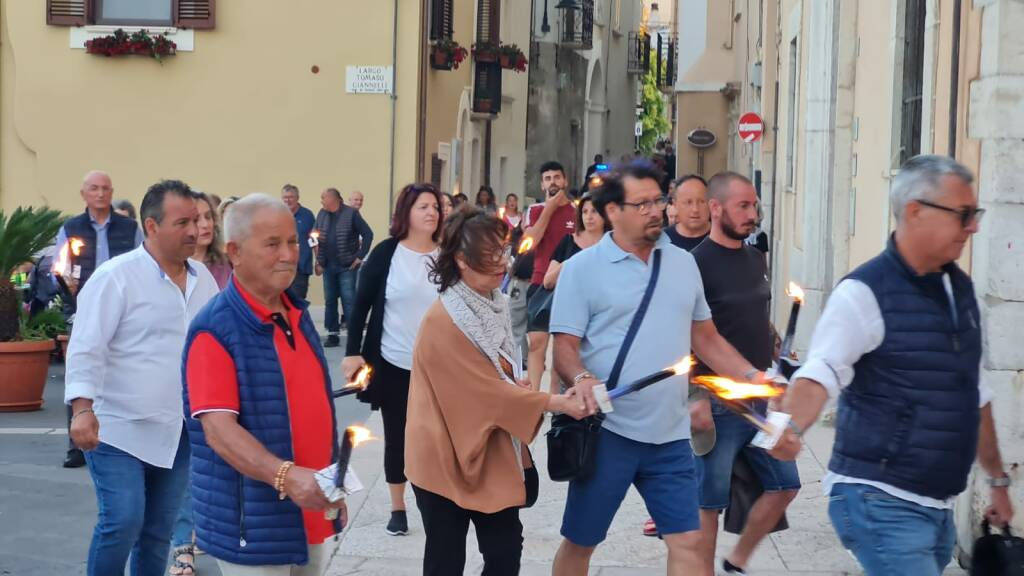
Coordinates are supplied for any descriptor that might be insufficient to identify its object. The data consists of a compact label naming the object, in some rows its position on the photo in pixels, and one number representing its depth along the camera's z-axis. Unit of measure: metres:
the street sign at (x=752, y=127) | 21.56
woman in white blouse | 7.48
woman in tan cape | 5.08
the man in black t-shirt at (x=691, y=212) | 7.32
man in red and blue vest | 4.19
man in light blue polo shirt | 5.54
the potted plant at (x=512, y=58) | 27.08
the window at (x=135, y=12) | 20.77
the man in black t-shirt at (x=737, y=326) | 6.31
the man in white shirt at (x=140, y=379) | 5.33
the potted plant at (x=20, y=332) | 11.84
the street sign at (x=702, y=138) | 34.31
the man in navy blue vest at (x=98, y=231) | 10.73
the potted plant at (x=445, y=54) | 22.44
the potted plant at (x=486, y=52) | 26.80
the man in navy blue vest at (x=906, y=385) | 4.22
